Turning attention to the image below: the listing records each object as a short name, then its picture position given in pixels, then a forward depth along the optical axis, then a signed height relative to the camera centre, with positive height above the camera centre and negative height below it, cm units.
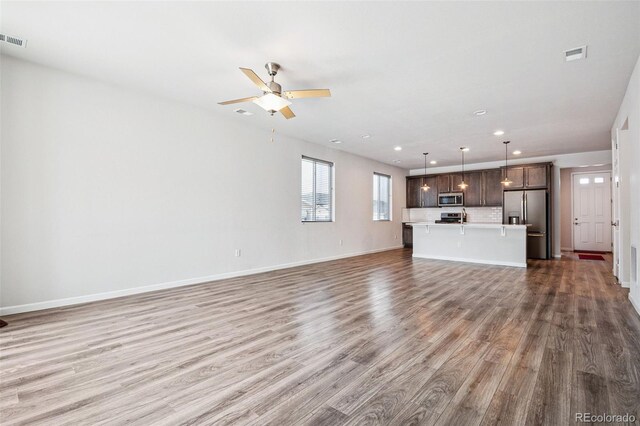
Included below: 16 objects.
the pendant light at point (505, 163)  700 +164
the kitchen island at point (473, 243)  662 -63
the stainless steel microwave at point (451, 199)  961 +60
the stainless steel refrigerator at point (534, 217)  785 +0
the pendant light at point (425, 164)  823 +178
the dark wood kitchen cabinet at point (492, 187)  888 +90
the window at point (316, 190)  705 +65
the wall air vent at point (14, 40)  298 +181
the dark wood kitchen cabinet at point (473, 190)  926 +85
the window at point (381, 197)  951 +67
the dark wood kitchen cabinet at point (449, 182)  971 +116
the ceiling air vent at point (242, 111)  500 +181
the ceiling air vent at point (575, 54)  304 +174
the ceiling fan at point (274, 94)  330 +140
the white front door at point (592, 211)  910 +19
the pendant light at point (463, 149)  755 +177
